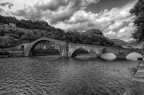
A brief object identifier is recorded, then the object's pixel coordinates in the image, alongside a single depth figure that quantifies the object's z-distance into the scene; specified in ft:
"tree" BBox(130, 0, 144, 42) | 50.32
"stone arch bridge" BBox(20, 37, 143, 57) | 120.37
